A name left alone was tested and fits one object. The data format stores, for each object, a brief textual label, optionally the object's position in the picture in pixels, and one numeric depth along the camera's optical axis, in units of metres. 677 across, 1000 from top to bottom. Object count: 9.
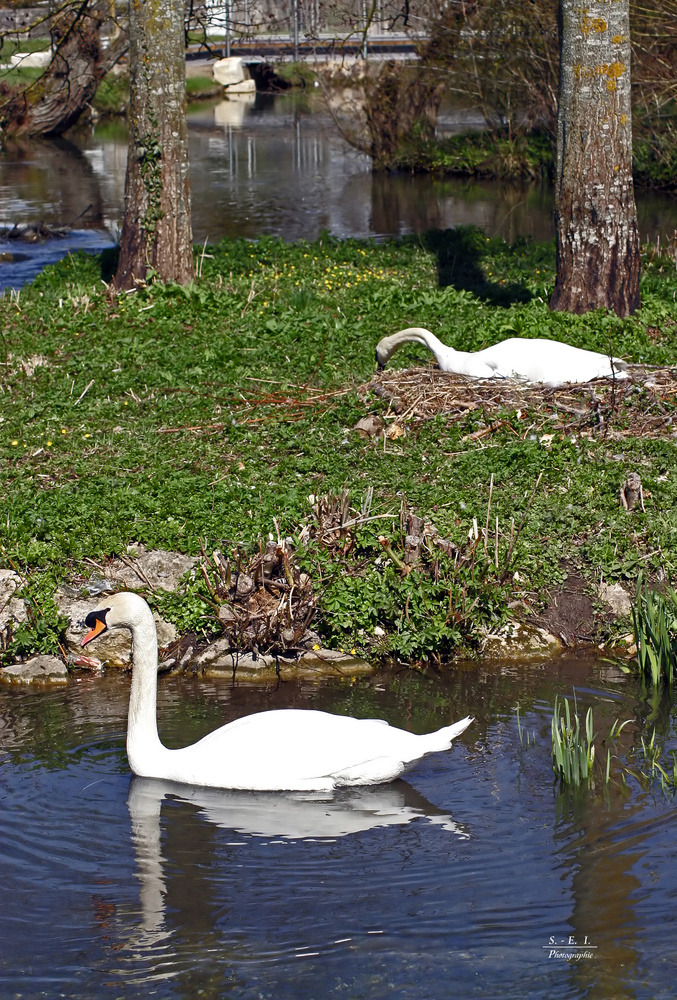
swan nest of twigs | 19.30
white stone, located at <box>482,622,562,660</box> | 16.22
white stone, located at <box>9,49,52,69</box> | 105.28
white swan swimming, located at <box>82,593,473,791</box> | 12.37
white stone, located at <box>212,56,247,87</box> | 110.31
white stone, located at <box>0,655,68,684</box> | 15.80
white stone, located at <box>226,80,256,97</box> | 111.39
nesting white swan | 19.95
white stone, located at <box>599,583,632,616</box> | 16.50
